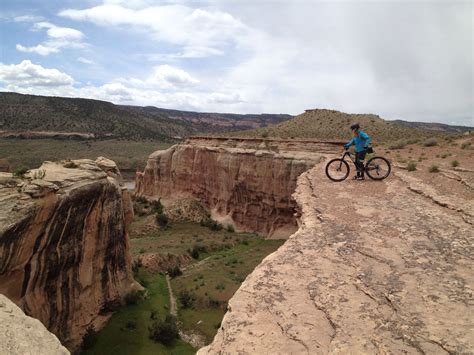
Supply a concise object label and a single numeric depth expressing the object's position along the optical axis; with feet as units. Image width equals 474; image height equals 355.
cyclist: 45.47
